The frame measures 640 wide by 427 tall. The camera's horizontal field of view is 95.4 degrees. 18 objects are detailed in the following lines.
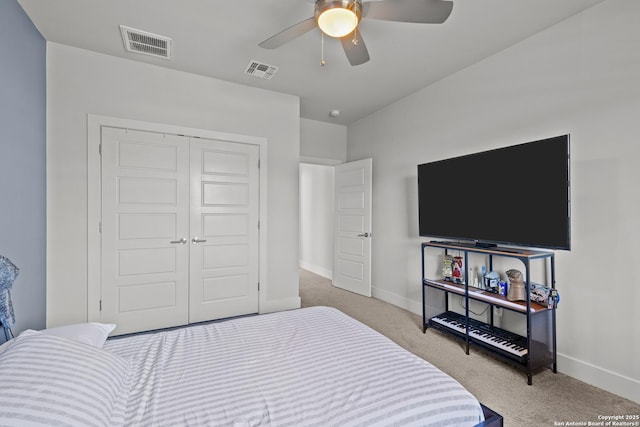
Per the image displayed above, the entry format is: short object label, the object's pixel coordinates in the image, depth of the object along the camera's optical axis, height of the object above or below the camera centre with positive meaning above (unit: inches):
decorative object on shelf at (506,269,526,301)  91.1 -22.7
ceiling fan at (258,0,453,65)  63.3 +46.0
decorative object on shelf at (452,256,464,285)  115.6 -22.6
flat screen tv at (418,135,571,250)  82.4 +6.4
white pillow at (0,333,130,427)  31.5 -20.7
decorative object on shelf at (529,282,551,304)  87.1 -23.9
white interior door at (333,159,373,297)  170.2 -7.7
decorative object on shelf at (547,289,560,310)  86.4 -25.1
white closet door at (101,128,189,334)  113.6 -5.8
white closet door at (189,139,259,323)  128.5 -6.5
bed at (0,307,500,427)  35.1 -26.3
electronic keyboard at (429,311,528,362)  89.5 -41.3
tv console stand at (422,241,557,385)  84.7 -37.9
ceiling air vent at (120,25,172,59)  98.3 +61.6
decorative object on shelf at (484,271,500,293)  101.4 -23.1
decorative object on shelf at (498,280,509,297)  97.6 -24.7
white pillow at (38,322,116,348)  53.1 -22.4
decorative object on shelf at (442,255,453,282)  118.1 -21.5
